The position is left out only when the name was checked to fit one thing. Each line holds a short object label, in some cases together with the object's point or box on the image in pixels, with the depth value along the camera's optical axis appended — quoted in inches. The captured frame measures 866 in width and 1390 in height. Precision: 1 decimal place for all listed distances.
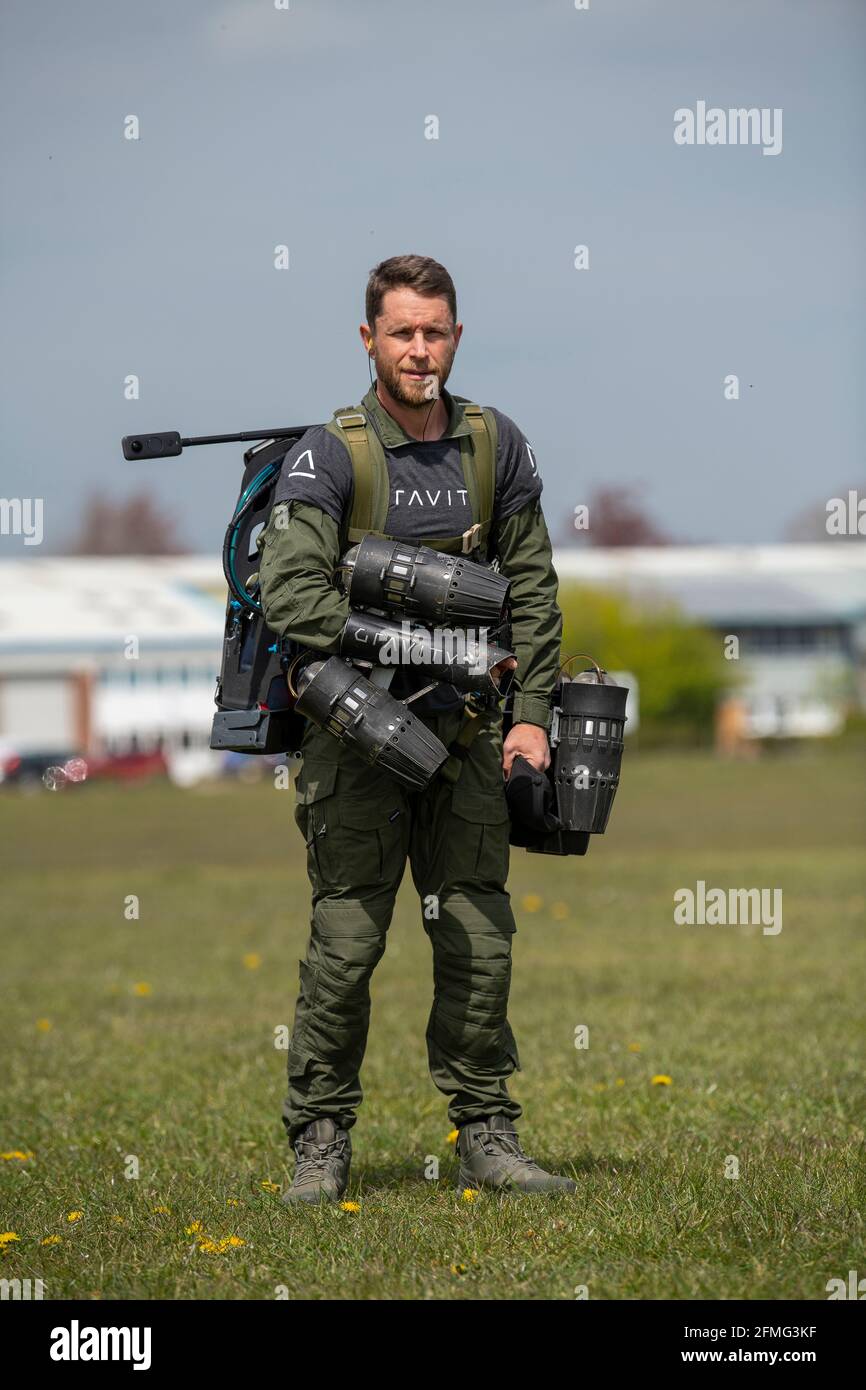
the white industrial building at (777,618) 2999.5
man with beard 196.2
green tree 2586.1
